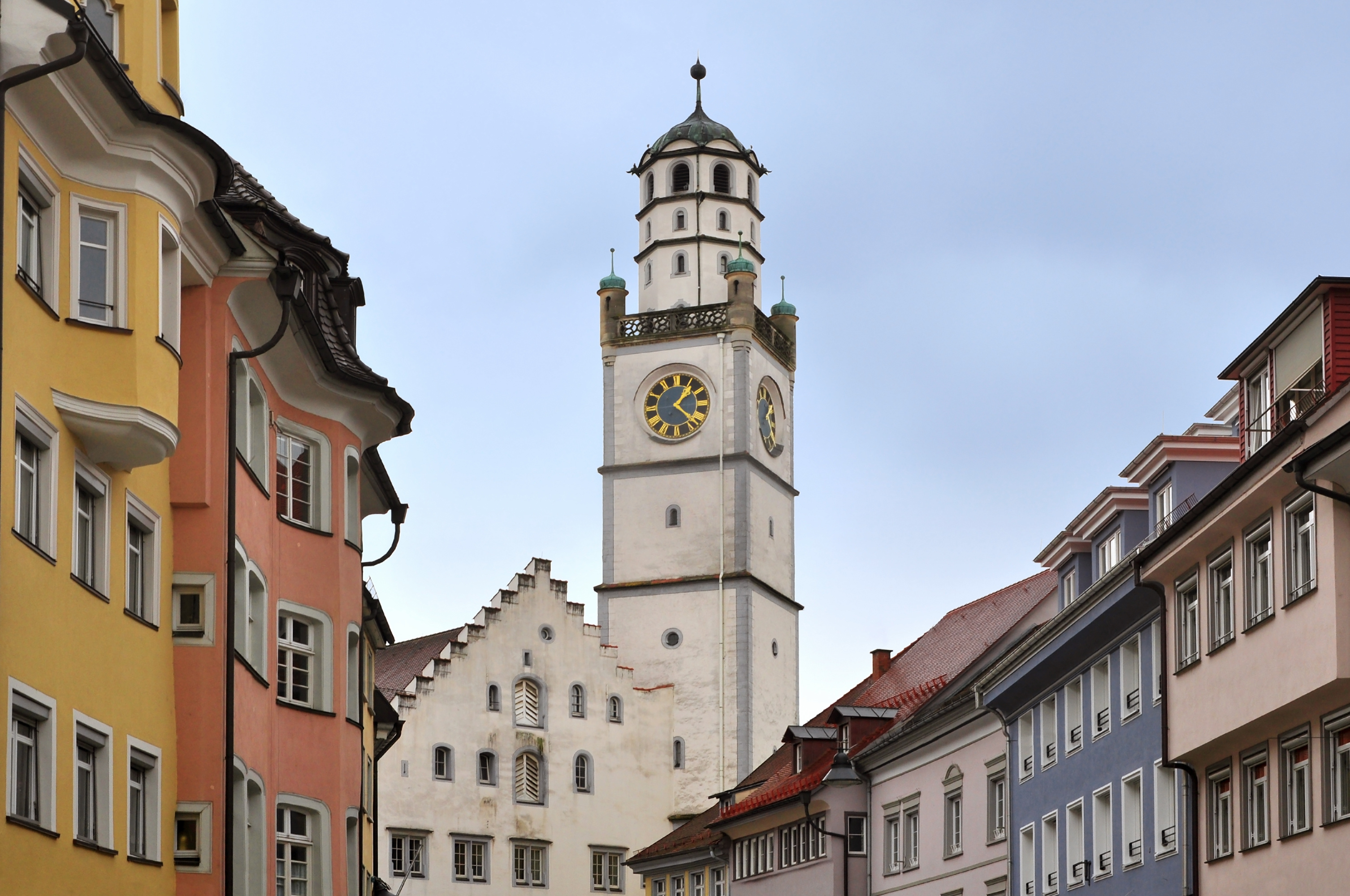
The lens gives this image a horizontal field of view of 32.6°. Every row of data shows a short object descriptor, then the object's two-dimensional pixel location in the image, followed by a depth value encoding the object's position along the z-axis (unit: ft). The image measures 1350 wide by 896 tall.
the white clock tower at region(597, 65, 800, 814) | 278.05
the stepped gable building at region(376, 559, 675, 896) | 252.83
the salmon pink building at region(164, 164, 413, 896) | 71.00
